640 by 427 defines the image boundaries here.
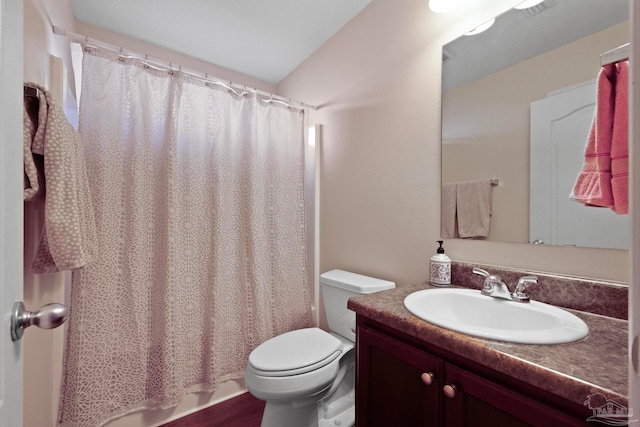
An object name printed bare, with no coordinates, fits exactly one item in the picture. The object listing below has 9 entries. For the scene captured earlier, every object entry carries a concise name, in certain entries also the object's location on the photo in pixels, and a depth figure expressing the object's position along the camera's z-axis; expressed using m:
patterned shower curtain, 1.35
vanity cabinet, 0.59
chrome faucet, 0.92
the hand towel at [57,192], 0.85
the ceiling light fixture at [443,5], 1.18
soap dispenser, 1.17
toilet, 1.20
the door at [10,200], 0.45
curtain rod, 1.31
